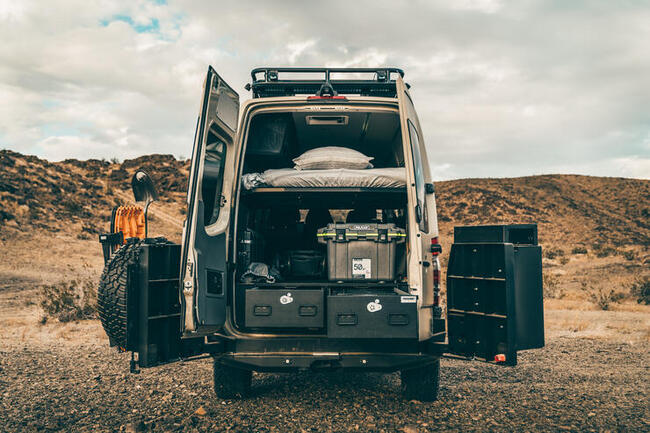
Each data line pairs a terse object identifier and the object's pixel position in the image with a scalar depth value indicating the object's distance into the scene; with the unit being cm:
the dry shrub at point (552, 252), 2184
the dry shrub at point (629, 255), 1939
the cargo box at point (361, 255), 421
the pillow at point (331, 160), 454
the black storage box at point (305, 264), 508
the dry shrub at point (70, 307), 843
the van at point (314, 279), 359
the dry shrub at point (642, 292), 1096
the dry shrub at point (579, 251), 2333
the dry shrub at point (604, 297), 1013
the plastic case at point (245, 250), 427
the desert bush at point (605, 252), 2170
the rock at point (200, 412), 402
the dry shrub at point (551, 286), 1189
